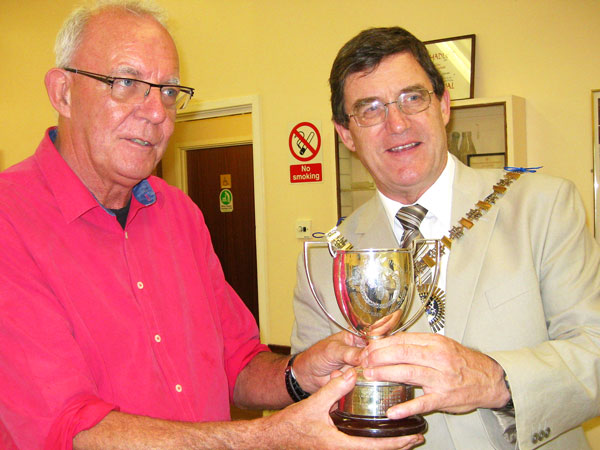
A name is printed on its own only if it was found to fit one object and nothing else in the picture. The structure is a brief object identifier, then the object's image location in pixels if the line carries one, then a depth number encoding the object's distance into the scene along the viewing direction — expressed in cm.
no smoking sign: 399
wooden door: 576
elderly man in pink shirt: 115
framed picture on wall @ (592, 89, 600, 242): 304
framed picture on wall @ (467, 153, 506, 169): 313
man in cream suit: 113
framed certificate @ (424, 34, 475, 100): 331
